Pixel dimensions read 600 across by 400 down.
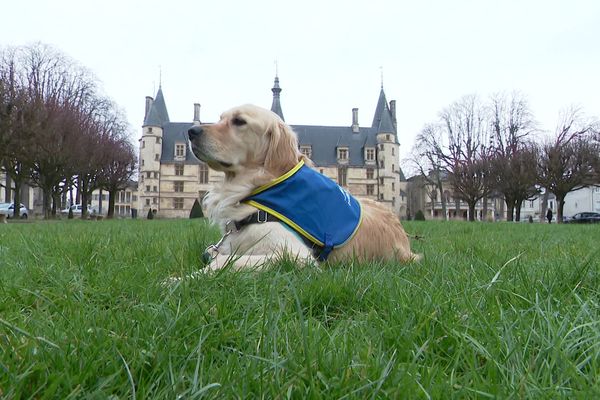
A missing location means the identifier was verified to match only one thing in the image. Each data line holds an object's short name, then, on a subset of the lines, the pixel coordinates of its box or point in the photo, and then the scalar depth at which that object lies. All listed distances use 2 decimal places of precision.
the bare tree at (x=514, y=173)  37.50
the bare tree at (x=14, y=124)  22.67
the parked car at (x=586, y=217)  45.65
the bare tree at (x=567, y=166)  35.81
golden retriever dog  3.47
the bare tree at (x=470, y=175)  41.00
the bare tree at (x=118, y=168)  37.84
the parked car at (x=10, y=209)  38.57
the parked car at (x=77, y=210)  53.93
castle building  66.06
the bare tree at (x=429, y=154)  50.56
